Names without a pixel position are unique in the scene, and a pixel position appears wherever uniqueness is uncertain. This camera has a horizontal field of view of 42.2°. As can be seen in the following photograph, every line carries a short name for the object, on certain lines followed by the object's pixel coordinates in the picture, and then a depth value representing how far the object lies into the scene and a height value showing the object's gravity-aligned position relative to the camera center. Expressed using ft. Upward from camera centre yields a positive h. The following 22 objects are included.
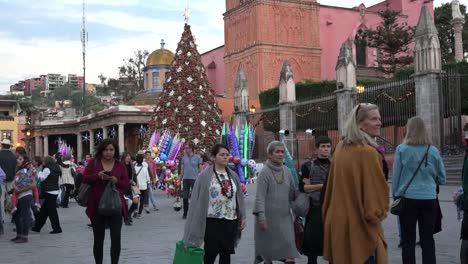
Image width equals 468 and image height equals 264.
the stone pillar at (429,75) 69.00 +8.32
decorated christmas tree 78.33 +6.51
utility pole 189.94 +36.88
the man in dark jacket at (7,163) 39.96 -0.30
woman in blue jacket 21.03 -1.37
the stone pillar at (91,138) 165.74 +4.96
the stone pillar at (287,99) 99.30 +8.54
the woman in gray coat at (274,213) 21.59 -2.23
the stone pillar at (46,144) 181.47 +4.00
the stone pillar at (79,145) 173.15 +3.15
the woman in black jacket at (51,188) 39.37 -2.03
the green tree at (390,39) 130.00 +23.56
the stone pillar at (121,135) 145.18 +4.92
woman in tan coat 14.15 -1.26
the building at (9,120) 224.94 +14.23
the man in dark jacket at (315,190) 20.43 -1.43
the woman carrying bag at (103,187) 23.50 -1.25
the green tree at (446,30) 171.83 +34.01
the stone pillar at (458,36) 116.78 +21.52
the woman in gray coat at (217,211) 21.20 -2.09
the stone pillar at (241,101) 113.09 +9.71
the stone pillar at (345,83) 82.79 +9.14
